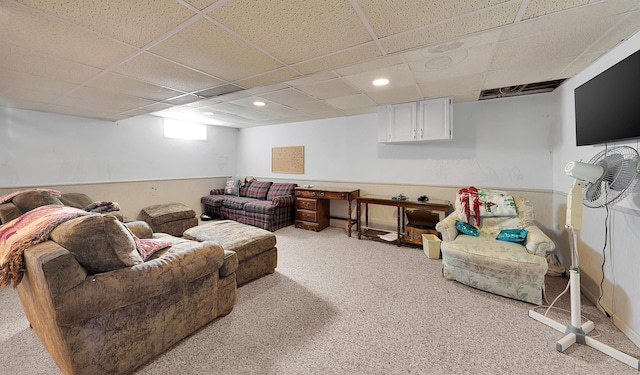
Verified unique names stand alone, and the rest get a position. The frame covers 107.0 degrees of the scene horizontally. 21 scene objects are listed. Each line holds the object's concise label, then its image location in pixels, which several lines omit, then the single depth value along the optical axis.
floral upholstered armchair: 2.12
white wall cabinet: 3.35
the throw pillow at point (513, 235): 2.47
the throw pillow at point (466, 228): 2.74
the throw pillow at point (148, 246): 1.71
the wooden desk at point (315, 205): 4.31
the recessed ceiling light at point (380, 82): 2.66
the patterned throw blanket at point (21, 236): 1.31
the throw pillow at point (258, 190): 5.25
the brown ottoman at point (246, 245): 2.43
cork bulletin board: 5.22
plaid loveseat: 4.51
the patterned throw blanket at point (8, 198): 2.51
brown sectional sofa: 1.19
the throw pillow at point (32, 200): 2.52
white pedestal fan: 1.53
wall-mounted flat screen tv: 1.52
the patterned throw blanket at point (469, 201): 2.87
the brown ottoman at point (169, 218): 4.07
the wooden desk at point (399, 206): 3.38
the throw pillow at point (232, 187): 5.66
